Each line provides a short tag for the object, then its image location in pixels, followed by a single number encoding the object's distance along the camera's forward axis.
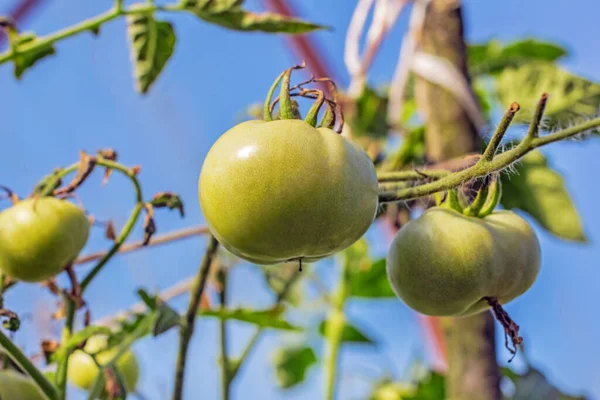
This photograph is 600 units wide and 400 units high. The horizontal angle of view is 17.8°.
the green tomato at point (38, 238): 0.89
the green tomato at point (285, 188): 0.78
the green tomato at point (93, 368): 1.00
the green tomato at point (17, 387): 0.87
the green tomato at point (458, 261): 0.81
